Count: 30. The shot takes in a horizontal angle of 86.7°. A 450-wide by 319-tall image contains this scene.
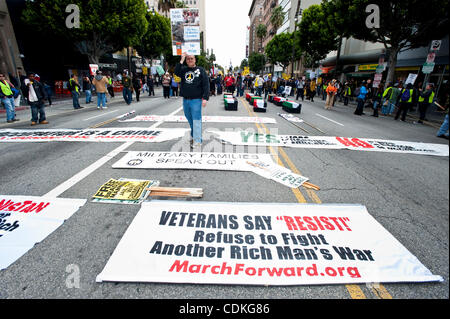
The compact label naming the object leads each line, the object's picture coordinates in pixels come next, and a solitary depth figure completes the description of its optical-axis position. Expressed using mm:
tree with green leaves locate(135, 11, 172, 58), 34844
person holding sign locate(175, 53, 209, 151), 5617
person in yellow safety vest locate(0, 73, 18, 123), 9066
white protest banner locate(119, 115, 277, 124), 9773
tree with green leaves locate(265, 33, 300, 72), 49638
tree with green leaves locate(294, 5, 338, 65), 28406
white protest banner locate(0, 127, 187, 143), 6812
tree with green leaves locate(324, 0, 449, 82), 13111
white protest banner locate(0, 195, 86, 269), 2434
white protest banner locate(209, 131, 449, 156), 6496
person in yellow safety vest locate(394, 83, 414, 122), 12333
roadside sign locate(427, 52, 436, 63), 12883
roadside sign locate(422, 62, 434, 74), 13182
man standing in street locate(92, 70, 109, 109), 13383
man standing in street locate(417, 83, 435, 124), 12461
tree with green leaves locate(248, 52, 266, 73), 97681
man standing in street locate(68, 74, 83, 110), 13547
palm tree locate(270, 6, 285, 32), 65438
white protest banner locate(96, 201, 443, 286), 2123
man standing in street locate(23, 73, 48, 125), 8633
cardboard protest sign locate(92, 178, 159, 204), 3395
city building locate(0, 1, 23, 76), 17875
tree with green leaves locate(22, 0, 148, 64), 18094
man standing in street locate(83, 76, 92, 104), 15680
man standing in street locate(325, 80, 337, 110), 15998
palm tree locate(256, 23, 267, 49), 93044
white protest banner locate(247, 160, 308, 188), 4121
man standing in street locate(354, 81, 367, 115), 14434
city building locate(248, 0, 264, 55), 122500
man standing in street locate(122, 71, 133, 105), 15008
